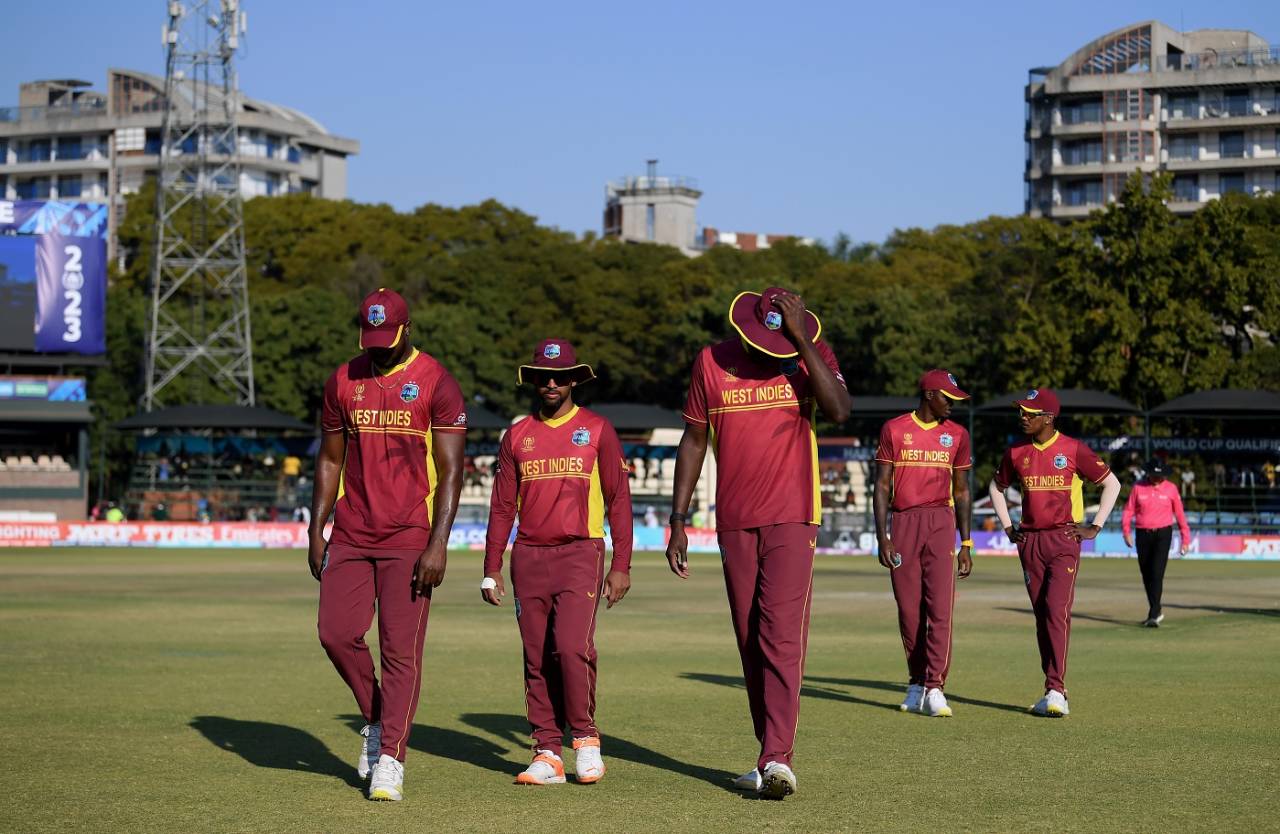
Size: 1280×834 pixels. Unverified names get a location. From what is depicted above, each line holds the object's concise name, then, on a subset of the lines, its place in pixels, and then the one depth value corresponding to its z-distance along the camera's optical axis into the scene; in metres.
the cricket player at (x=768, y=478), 8.52
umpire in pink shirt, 20.73
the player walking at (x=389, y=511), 8.68
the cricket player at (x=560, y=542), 9.17
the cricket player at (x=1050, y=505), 12.77
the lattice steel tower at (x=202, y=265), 66.56
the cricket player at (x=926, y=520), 12.41
